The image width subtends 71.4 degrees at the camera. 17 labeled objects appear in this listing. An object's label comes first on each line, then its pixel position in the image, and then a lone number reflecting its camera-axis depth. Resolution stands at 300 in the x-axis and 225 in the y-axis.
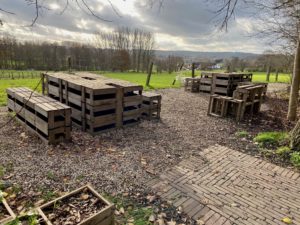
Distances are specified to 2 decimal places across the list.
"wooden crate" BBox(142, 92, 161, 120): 6.48
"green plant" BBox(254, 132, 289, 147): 5.08
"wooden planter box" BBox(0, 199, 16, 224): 1.99
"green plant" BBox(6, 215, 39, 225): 1.79
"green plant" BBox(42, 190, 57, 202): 2.79
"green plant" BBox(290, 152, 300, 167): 4.18
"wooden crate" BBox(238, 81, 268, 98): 9.69
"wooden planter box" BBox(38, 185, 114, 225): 1.95
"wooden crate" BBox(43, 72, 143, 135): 4.94
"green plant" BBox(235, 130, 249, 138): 5.74
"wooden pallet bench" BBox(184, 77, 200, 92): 12.37
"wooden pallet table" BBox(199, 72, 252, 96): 9.97
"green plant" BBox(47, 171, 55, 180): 3.23
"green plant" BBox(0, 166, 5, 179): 3.24
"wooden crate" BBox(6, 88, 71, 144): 4.23
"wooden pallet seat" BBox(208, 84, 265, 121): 7.03
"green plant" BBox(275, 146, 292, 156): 4.56
